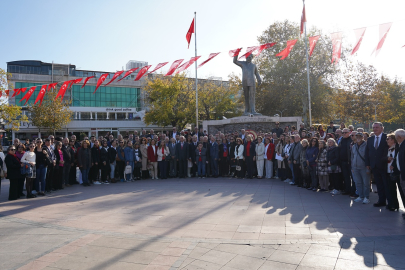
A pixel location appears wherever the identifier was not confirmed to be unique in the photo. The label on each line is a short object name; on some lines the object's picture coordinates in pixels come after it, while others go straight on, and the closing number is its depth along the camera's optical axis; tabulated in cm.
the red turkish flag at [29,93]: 1531
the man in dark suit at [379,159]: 757
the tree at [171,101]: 4275
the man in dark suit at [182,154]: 1454
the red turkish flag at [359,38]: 1146
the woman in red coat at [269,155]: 1321
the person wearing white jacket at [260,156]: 1350
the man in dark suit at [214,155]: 1430
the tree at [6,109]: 2525
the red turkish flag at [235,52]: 1412
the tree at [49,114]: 4225
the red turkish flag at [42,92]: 1556
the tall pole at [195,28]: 2255
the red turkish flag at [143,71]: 1475
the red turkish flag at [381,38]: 1082
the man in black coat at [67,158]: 1213
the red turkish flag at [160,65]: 1485
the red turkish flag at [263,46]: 1317
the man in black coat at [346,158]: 930
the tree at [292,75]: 3375
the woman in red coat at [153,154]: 1450
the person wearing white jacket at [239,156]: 1378
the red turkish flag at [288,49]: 1300
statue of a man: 1728
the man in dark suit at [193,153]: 1462
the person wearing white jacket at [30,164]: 998
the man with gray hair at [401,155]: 657
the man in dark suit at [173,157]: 1458
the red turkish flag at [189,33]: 1692
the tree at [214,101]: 4503
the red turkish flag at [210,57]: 1438
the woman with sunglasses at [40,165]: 1051
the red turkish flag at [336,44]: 1244
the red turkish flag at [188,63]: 1448
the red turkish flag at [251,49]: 1360
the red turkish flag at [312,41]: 1270
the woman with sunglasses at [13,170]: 978
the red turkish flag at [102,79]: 1535
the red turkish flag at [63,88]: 1525
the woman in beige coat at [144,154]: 1441
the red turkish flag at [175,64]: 1470
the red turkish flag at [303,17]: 1860
